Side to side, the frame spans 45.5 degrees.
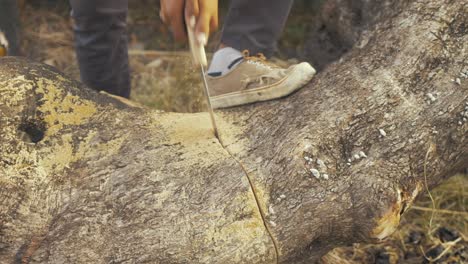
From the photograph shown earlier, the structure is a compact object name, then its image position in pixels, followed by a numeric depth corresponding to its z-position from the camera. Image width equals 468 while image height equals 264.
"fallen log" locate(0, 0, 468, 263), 1.57
